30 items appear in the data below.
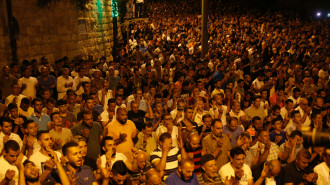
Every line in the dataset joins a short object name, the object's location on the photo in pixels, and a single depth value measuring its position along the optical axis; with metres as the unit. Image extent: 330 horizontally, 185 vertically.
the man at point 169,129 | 6.11
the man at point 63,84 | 8.76
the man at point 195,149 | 5.45
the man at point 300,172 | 5.06
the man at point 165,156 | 5.00
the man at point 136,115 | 7.20
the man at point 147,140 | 6.08
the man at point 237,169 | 4.95
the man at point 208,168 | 4.76
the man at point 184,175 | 4.38
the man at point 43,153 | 4.83
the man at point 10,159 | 4.52
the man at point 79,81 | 9.03
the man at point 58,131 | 5.76
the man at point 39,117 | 6.37
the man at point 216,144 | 5.84
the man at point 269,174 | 4.90
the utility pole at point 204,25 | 14.15
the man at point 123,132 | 5.94
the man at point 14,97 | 7.22
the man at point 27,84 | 8.21
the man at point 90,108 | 6.74
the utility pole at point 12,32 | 9.63
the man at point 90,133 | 5.84
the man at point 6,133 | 5.39
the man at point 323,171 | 5.11
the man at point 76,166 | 4.51
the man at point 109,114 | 6.85
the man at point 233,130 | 6.32
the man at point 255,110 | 7.85
